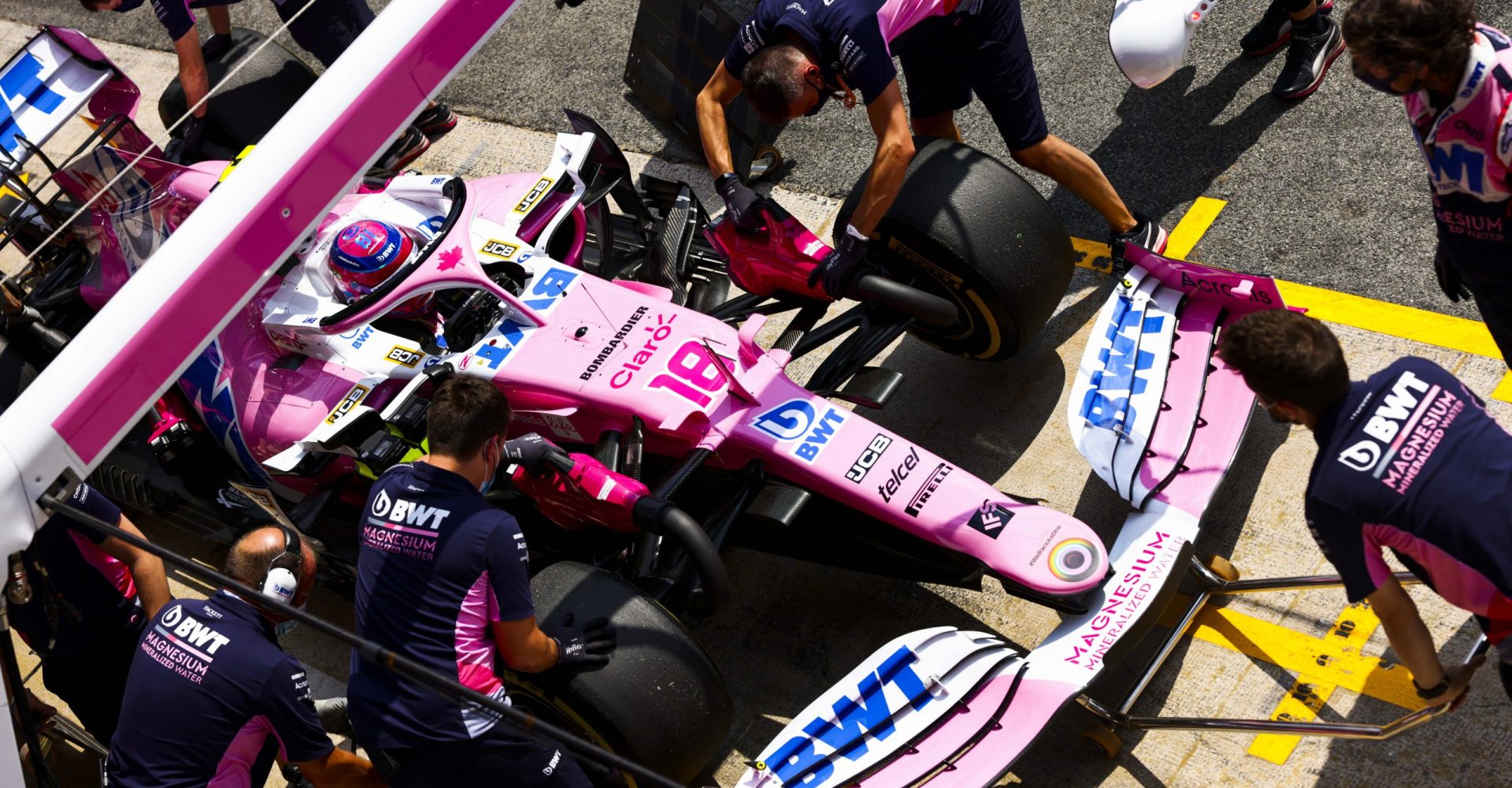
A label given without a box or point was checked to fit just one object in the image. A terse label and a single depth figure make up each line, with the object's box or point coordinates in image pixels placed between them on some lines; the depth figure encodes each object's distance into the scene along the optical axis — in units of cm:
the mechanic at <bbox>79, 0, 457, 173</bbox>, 644
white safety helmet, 535
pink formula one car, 402
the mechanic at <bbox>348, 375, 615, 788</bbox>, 345
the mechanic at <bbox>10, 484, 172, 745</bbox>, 407
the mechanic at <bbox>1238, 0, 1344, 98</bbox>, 581
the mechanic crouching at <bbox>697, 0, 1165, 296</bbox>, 456
